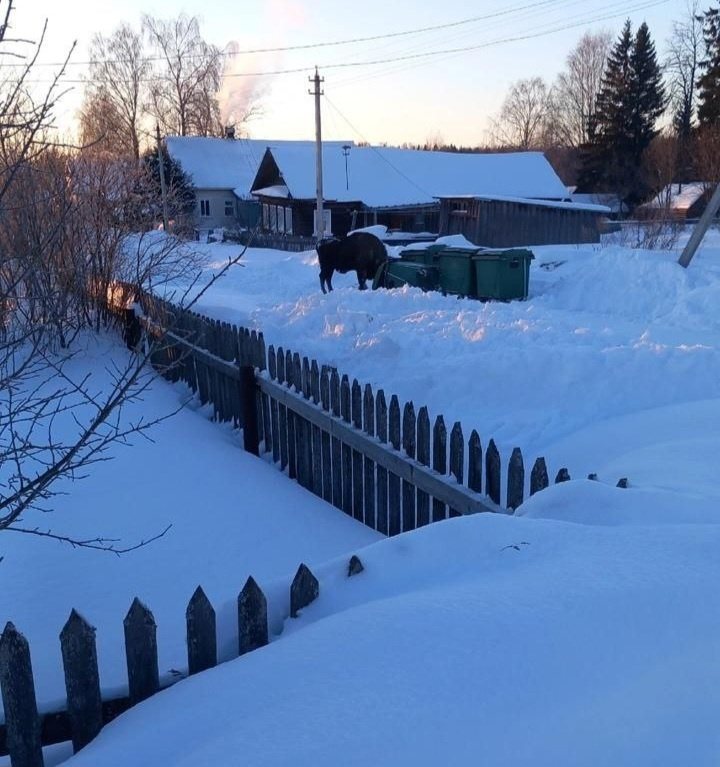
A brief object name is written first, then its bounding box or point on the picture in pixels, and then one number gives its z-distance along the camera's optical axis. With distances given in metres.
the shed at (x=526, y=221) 28.50
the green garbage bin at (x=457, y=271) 16.27
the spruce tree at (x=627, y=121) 50.53
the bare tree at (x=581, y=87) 71.00
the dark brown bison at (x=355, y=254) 16.39
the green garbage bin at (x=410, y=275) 16.64
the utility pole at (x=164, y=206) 14.93
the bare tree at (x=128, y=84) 55.38
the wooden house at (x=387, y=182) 38.09
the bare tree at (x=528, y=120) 79.69
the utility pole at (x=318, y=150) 27.34
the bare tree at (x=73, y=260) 2.91
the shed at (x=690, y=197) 37.91
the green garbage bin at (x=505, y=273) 15.52
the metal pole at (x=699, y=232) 15.77
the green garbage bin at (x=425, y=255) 17.06
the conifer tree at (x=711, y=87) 45.22
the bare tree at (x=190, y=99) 61.16
